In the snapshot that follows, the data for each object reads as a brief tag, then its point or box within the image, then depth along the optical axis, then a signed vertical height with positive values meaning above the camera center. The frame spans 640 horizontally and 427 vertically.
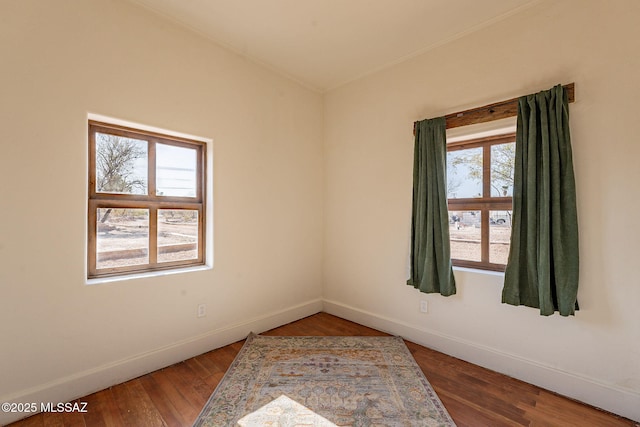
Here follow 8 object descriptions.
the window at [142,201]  2.22 +0.10
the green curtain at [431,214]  2.62 +0.01
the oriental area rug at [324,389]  1.82 -1.28
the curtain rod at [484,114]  2.33 +0.88
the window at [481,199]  2.51 +0.14
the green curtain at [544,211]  2.04 +0.03
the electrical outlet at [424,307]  2.84 -0.91
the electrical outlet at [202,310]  2.66 -0.90
